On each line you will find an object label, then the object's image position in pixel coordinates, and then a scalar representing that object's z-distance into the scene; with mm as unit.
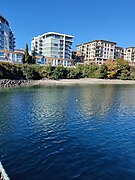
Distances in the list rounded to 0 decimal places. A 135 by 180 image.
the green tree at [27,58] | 78506
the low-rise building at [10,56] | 73817
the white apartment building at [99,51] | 115879
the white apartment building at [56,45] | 106408
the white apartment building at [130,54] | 134849
